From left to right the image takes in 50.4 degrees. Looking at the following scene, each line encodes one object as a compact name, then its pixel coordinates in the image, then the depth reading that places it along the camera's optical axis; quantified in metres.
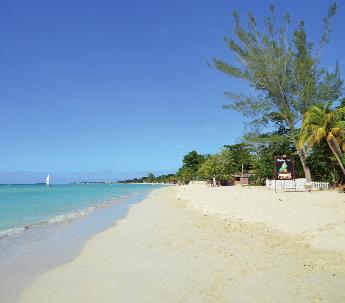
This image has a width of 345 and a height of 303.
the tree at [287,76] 34.44
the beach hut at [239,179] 63.62
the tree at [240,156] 75.62
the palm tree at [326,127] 28.72
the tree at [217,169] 60.34
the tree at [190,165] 117.74
